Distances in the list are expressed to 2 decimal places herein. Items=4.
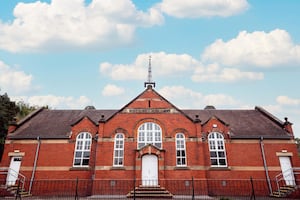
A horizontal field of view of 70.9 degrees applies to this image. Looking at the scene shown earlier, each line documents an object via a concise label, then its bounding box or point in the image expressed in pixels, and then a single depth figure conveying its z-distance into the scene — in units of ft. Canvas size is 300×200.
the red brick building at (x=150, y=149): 59.11
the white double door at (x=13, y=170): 61.03
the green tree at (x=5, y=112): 78.51
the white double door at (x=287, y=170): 60.64
